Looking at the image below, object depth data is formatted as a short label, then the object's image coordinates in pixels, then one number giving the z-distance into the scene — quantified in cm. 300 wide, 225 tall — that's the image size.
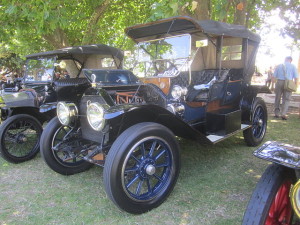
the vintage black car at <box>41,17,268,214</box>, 260
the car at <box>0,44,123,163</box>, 430
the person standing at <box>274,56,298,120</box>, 675
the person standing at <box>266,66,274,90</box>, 1462
